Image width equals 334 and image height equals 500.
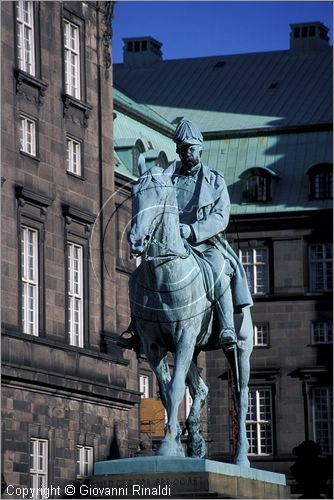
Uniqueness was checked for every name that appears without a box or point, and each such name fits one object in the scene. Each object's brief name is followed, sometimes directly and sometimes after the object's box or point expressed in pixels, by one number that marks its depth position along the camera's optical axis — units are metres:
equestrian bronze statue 22.28
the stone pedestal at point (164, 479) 21.42
